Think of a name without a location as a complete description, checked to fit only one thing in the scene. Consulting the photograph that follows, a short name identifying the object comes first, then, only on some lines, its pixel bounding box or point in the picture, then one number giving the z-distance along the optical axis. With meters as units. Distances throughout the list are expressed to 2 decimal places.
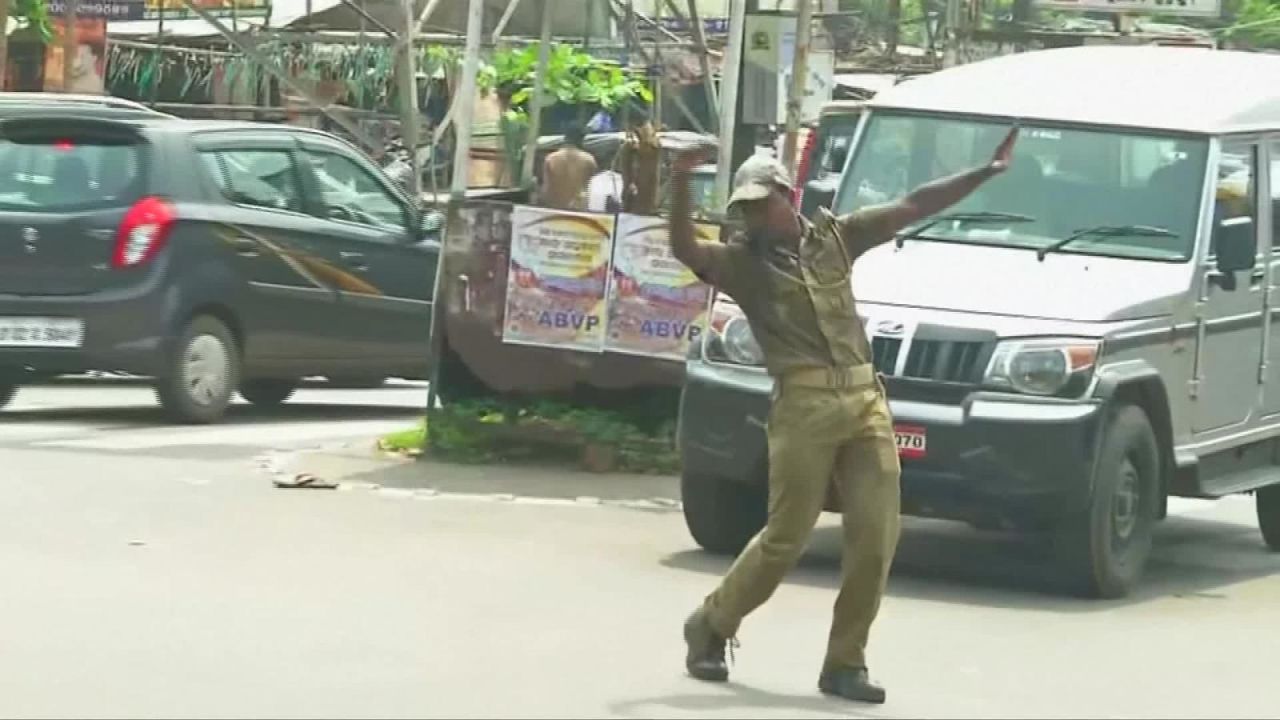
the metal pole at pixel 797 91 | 14.73
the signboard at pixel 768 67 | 16.09
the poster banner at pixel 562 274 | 12.92
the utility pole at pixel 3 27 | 24.92
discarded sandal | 12.35
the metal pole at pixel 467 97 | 13.42
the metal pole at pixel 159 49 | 29.48
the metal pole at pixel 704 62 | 15.52
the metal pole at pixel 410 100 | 20.00
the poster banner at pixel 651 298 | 12.83
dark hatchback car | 14.67
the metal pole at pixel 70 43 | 26.83
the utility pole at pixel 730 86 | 13.30
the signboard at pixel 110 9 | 26.64
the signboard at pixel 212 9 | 29.09
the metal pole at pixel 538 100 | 14.55
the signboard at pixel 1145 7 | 24.75
